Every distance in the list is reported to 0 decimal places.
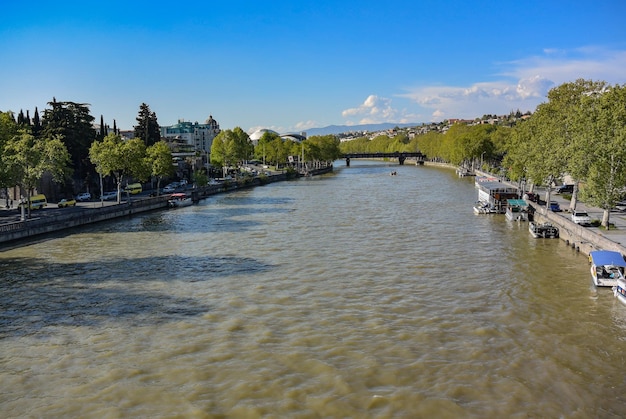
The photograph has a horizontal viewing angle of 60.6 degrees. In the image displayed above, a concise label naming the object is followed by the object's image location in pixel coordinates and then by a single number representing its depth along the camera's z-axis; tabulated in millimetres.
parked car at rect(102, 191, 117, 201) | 63091
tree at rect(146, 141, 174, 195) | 65125
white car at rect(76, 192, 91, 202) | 60981
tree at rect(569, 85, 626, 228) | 34688
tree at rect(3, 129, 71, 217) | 41875
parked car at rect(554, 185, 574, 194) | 62238
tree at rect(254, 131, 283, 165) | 151125
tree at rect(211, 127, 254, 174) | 104188
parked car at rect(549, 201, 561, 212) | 45562
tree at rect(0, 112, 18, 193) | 38281
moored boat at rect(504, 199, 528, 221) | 47125
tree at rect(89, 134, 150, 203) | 55844
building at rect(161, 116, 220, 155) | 183625
